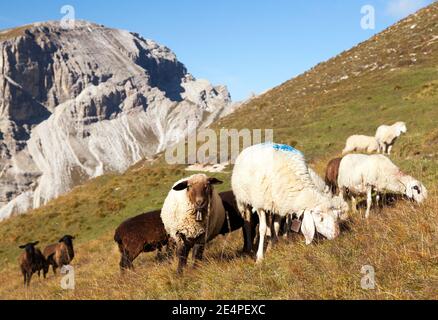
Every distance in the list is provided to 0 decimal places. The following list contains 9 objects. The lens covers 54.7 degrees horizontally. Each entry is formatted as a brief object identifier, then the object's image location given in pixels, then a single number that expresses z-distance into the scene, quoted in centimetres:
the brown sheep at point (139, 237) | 1234
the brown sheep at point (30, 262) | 1875
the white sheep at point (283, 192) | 863
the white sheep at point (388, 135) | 2586
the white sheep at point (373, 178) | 1167
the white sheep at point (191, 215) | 947
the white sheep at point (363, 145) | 2658
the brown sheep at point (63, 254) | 1955
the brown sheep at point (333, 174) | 1516
